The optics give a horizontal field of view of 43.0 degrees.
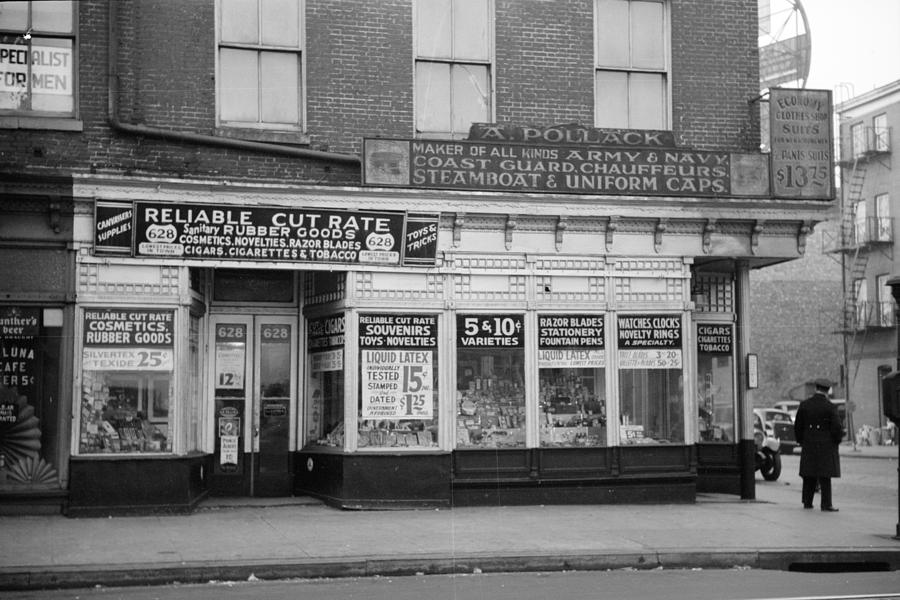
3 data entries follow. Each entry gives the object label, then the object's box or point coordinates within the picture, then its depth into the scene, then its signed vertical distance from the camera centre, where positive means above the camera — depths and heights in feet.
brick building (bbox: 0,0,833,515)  47.91 +6.10
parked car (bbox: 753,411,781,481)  80.07 -6.16
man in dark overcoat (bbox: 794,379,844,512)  53.78 -3.33
